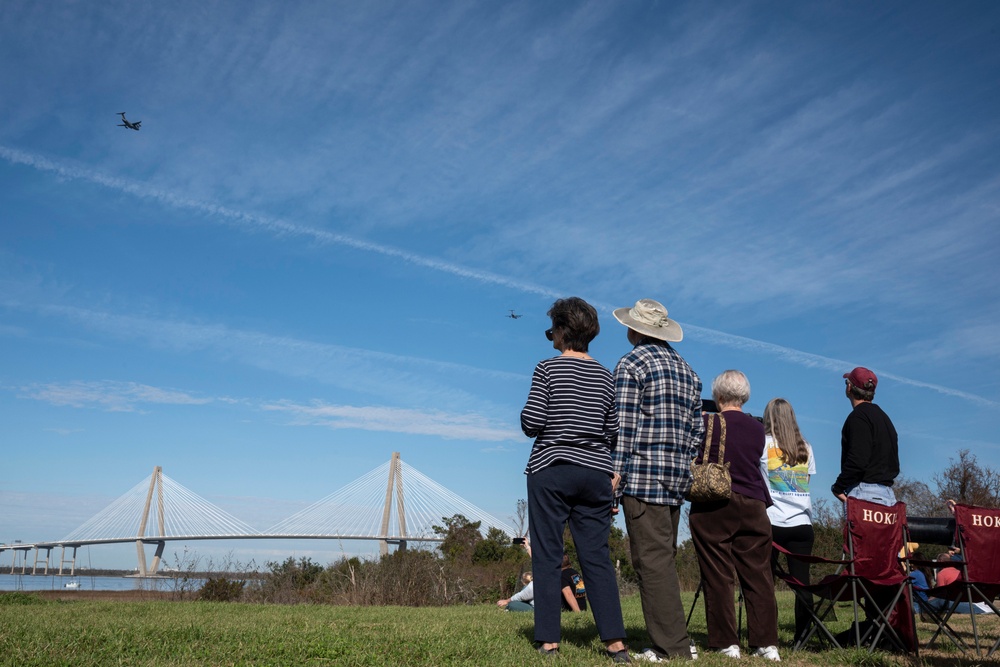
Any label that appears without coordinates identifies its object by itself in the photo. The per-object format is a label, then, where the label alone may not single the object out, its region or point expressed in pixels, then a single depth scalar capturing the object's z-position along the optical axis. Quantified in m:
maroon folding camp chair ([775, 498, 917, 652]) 4.21
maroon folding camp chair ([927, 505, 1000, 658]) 4.65
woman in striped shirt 3.76
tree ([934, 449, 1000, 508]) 16.91
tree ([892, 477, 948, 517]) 18.03
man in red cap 4.71
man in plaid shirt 3.79
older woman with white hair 4.01
